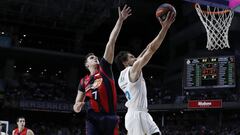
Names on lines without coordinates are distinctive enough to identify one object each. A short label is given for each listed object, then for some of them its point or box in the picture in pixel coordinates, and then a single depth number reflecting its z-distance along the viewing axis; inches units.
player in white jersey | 215.9
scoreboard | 832.3
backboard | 316.7
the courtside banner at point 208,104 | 930.1
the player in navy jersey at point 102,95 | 198.5
